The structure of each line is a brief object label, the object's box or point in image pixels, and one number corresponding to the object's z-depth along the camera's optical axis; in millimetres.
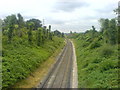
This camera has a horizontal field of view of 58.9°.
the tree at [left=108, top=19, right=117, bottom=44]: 28230
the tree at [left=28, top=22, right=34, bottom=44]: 32036
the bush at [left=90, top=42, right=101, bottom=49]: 30414
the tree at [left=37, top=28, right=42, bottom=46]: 34737
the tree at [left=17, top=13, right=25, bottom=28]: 51902
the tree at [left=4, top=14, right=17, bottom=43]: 24898
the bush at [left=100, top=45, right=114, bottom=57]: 21396
